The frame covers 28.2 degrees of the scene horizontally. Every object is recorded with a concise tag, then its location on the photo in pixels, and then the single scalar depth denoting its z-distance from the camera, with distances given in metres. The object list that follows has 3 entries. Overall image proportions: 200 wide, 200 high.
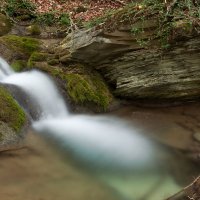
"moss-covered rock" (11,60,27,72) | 9.62
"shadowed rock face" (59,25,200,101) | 9.01
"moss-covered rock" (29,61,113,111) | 9.22
